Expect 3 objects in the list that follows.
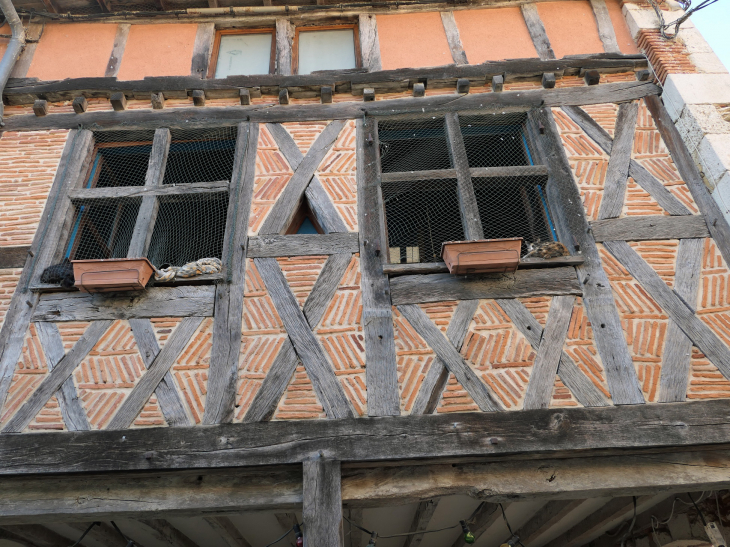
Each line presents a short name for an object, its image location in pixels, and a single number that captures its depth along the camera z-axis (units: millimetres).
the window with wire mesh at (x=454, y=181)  4582
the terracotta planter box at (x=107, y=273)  3854
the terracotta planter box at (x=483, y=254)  3861
